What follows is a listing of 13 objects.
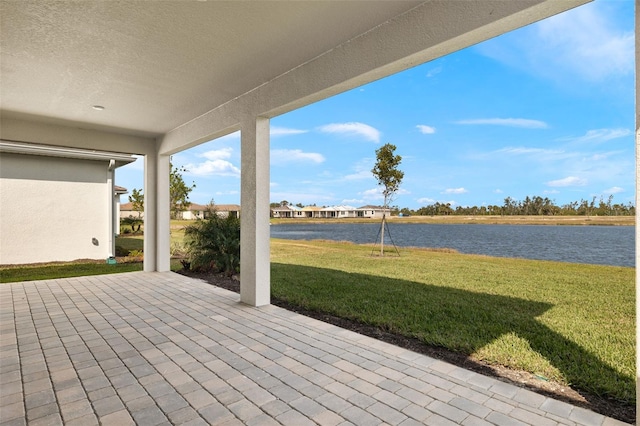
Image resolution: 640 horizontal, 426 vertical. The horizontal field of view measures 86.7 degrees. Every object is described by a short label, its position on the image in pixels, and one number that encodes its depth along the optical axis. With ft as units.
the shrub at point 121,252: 34.94
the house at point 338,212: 160.25
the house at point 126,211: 66.39
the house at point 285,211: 150.71
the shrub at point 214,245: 24.73
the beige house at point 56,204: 28.12
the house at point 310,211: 160.45
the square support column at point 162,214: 24.88
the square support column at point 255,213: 15.75
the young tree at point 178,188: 53.14
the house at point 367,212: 148.87
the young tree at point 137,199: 61.41
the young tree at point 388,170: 36.91
